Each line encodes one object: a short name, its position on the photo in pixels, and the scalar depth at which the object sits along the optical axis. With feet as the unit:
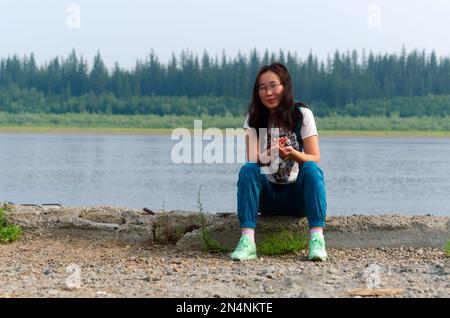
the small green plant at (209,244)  21.40
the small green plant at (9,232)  22.62
